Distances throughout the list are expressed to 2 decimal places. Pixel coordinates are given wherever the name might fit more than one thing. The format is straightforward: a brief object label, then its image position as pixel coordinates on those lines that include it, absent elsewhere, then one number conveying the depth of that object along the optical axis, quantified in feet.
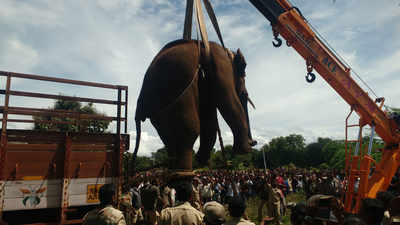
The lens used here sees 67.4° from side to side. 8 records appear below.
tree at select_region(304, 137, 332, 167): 213.71
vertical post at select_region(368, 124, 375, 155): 28.85
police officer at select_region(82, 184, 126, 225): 10.50
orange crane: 29.09
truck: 15.24
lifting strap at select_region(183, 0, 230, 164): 16.24
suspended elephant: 15.26
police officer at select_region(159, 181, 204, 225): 11.10
